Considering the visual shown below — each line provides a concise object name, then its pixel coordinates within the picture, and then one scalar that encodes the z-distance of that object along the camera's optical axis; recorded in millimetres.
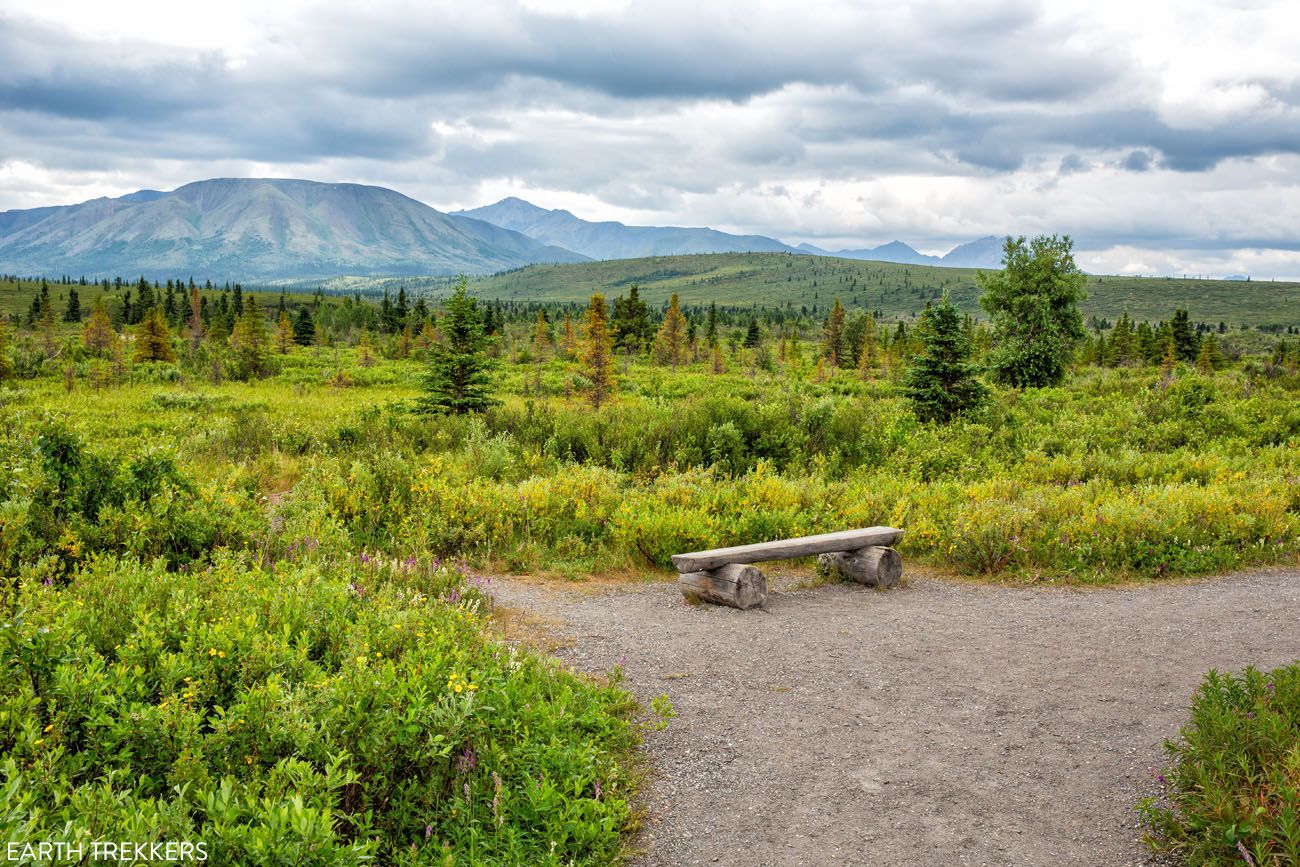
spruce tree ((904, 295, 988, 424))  20891
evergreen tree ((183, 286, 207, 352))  60938
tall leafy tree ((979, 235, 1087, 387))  37500
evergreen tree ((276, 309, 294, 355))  58338
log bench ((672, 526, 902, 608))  7914
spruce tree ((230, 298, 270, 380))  41281
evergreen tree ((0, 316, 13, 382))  32156
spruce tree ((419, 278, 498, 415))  22562
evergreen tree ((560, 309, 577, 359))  58319
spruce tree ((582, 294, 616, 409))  34469
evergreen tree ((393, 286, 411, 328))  76988
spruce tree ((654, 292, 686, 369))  58938
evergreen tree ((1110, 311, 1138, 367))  64062
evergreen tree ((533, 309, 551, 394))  55188
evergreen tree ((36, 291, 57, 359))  45656
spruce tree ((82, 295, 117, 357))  47000
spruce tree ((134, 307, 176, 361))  47406
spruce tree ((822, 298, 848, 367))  63150
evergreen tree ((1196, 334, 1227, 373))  54562
